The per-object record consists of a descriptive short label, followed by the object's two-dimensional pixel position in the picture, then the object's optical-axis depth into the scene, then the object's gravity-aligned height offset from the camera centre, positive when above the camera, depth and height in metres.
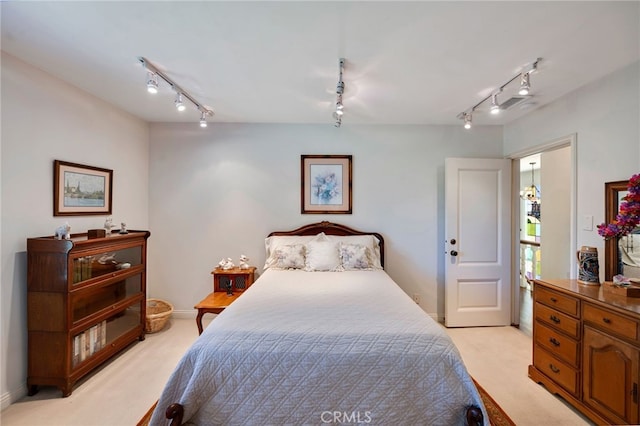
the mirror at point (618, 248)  1.97 -0.24
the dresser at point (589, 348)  1.58 -0.91
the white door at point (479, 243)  3.28 -0.34
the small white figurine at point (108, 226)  2.58 -0.14
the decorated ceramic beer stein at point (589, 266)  2.06 -0.39
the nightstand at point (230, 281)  3.10 -0.84
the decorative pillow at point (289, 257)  3.01 -0.50
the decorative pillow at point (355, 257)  2.99 -0.49
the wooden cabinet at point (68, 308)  2.04 -0.79
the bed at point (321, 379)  1.36 -0.86
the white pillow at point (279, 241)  3.18 -0.34
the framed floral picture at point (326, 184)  3.46 +0.39
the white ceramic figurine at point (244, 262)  3.28 -0.61
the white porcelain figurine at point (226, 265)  3.25 -0.64
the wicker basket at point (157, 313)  3.02 -1.22
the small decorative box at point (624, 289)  1.76 -0.50
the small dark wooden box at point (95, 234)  2.36 -0.20
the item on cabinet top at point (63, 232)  2.11 -0.16
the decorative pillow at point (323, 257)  2.94 -0.48
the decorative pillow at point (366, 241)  3.18 -0.33
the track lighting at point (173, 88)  2.06 +1.14
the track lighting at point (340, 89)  2.02 +1.06
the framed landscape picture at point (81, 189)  2.33 +0.22
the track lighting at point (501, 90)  2.06 +1.15
